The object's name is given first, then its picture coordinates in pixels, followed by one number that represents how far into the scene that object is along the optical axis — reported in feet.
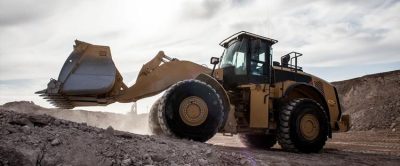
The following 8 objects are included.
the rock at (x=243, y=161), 19.97
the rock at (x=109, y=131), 19.51
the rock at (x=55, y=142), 15.91
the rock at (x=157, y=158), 17.56
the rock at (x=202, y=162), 18.49
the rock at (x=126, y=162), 16.10
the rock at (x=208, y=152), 19.82
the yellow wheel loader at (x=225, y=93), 26.07
